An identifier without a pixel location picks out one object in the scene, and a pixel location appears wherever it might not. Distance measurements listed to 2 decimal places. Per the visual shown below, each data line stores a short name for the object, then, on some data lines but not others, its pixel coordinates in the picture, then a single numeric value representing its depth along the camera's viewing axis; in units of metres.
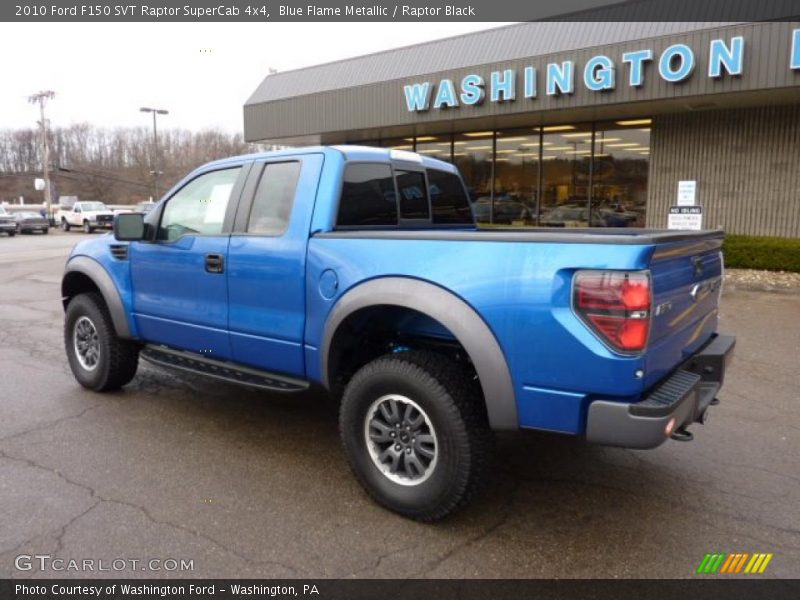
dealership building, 11.93
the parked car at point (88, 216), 34.59
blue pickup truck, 2.59
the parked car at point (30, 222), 33.72
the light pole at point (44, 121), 47.78
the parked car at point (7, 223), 31.73
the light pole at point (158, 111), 44.03
